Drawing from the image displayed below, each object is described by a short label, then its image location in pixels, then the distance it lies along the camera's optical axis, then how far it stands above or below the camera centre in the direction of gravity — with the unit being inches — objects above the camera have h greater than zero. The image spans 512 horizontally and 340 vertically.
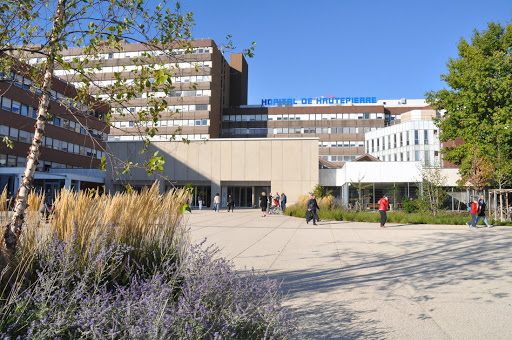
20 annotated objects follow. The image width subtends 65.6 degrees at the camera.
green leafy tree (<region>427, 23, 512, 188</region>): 1075.3 +292.8
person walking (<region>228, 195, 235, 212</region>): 1395.1 -5.8
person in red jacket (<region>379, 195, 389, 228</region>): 741.3 -8.3
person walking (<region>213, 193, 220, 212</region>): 1319.9 +0.1
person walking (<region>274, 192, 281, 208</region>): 1288.1 +4.3
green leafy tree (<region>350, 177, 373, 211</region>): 1053.4 -5.2
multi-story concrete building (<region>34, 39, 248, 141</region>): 2655.0 +691.2
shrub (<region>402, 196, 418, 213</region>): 1061.8 -4.6
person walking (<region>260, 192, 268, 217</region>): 1144.2 +0.4
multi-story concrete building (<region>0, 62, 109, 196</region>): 1563.7 +228.3
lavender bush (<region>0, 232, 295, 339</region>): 108.0 -33.2
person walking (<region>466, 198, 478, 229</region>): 770.2 -10.5
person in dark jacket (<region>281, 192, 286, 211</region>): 1307.8 +1.6
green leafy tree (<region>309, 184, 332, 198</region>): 1356.9 +42.1
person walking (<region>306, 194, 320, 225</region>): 794.8 -7.7
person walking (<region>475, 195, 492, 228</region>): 783.5 -2.5
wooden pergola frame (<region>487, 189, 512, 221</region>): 906.1 -11.2
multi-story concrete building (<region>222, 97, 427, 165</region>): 3127.5 +643.5
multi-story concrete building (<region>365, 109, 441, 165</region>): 2586.1 +444.7
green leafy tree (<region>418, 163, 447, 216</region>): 978.7 +31.3
